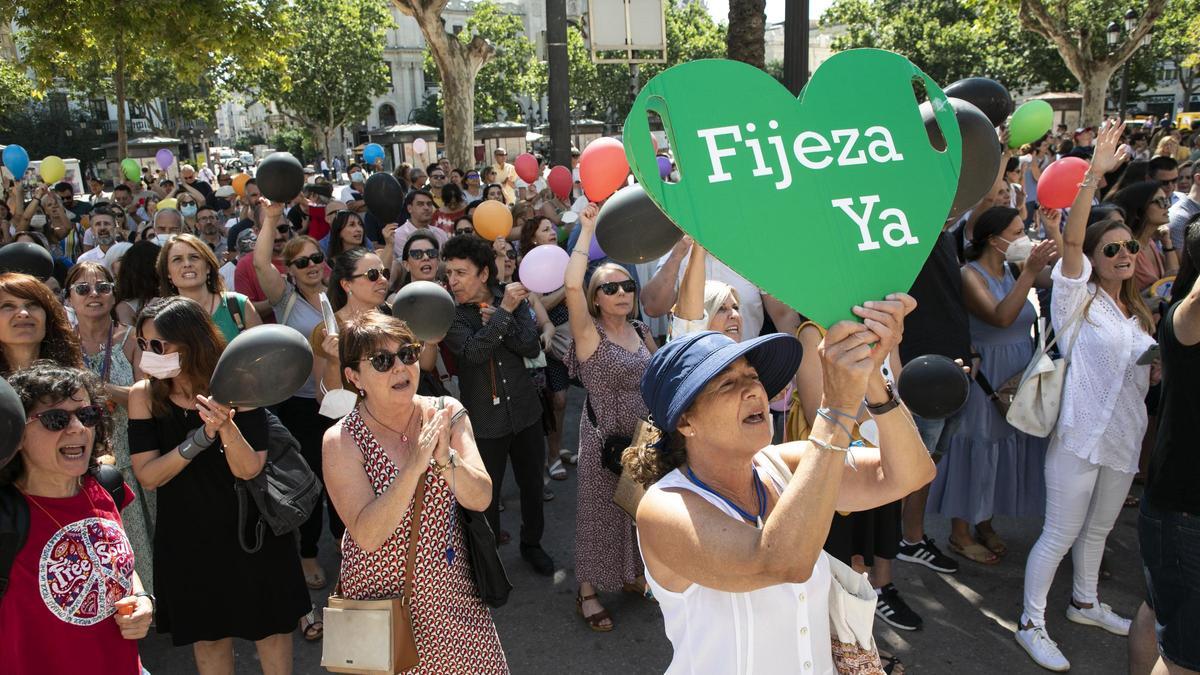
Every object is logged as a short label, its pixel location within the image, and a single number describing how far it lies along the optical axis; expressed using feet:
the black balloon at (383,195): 19.03
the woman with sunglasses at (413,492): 8.46
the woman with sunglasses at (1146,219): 17.13
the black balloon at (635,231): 10.64
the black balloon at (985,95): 11.56
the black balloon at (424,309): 10.61
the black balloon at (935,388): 7.70
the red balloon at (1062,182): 14.83
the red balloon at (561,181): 30.73
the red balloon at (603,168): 14.65
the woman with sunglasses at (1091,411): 11.93
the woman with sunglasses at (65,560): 7.73
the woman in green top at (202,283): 13.57
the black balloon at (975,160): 6.89
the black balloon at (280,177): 15.21
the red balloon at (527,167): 36.65
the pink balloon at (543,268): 14.92
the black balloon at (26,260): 15.05
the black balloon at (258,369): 8.86
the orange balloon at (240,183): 33.75
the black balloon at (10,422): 6.40
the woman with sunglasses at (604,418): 13.37
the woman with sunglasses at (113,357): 12.81
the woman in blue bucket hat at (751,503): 5.40
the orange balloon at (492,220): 20.27
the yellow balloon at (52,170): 38.22
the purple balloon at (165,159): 51.30
